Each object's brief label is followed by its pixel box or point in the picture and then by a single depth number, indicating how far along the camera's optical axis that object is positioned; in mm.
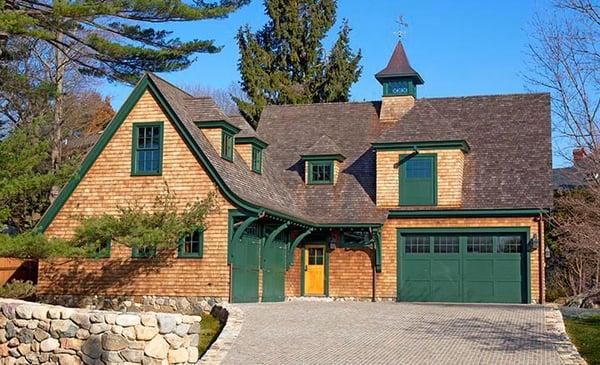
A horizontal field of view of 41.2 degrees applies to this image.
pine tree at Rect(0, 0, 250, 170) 17422
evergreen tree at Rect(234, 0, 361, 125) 38625
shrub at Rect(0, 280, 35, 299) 17109
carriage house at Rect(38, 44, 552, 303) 21203
